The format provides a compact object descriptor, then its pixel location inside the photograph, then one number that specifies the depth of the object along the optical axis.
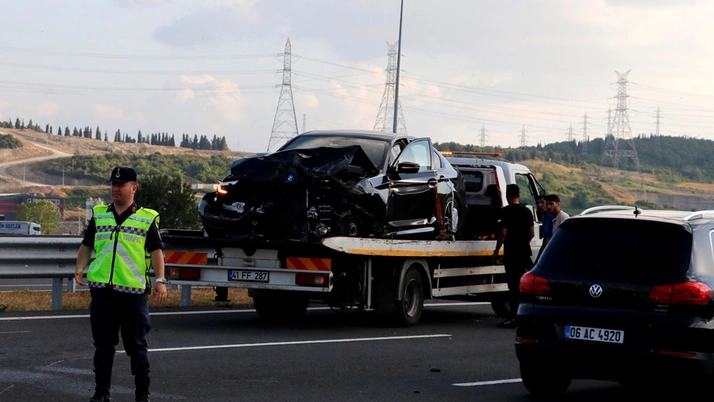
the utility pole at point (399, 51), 40.94
